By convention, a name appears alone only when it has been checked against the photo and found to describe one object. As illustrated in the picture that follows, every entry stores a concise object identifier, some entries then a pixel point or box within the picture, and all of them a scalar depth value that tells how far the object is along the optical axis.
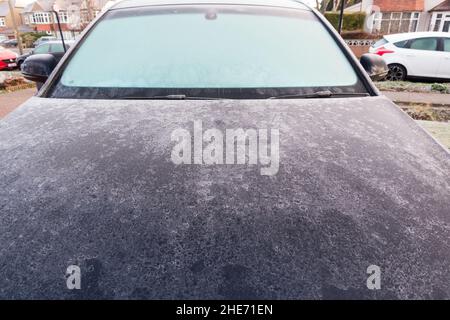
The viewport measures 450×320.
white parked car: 9.49
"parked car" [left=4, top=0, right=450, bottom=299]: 0.68
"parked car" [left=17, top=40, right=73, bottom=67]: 13.25
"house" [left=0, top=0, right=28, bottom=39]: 52.91
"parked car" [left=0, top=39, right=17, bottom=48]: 36.94
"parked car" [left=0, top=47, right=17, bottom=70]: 13.30
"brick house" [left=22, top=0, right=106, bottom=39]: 41.03
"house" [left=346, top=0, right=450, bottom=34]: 24.00
